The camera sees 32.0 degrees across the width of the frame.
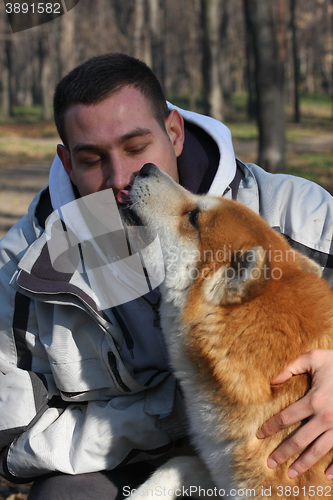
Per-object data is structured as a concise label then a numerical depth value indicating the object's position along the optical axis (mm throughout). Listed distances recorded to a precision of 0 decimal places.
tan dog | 2580
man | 2928
